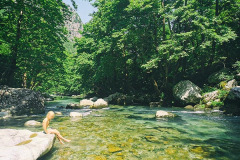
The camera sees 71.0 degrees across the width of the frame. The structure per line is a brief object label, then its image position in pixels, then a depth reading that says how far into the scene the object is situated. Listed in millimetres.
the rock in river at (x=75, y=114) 12066
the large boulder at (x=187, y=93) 17844
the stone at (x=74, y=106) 18184
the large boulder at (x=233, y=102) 12086
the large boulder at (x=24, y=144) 3529
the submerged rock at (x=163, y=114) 11648
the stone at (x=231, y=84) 16219
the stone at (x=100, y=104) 18325
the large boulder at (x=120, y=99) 23678
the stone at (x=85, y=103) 20114
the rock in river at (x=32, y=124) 8651
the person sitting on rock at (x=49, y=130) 5579
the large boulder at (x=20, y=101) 11500
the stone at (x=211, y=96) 16828
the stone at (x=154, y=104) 20553
